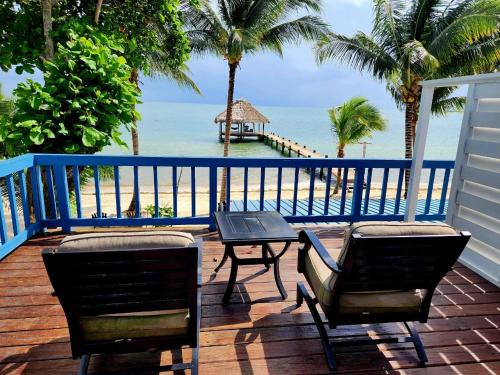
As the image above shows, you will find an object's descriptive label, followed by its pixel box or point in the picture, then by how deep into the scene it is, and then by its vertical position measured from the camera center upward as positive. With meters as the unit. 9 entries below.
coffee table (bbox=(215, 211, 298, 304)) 2.35 -0.85
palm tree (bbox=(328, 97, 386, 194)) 14.61 +0.00
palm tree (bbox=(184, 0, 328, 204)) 10.08 +2.96
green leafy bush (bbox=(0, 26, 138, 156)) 3.47 +0.10
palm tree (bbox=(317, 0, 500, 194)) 9.39 +2.42
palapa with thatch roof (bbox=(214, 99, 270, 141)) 24.97 +0.27
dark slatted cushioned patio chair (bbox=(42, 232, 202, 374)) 1.41 -0.81
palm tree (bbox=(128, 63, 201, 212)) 10.16 +1.46
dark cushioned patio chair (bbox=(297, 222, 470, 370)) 1.67 -0.83
